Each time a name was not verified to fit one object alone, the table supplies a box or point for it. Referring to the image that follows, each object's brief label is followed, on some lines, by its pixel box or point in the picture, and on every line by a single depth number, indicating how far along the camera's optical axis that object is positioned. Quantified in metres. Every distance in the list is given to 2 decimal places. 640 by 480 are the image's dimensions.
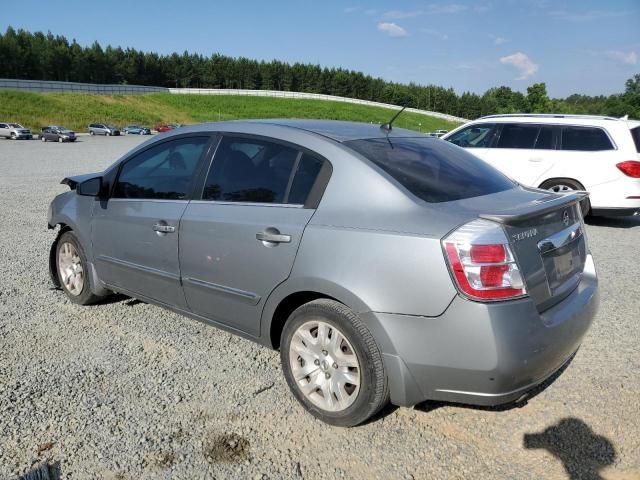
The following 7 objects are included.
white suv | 8.04
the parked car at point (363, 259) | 2.36
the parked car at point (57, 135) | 39.25
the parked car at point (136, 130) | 53.55
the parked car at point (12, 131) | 41.34
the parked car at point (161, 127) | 56.98
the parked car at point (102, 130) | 49.94
